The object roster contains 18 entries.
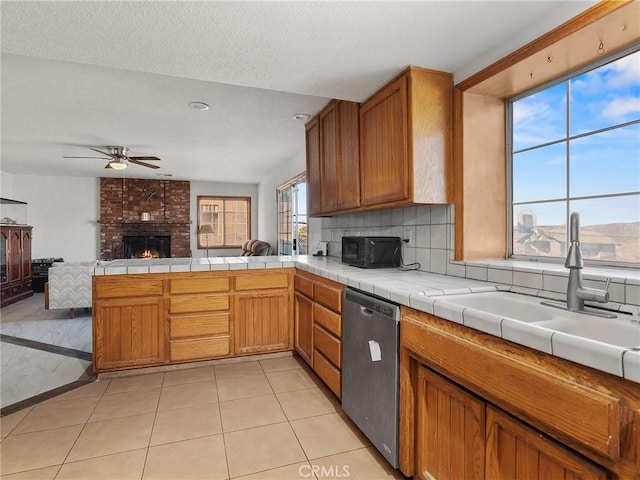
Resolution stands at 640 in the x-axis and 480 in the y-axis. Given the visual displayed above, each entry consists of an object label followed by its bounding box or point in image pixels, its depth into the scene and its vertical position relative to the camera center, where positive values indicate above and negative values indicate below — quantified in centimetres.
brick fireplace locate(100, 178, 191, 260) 772 +56
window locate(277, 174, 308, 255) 536 +33
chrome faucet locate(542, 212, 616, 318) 130 -15
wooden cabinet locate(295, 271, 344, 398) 227 -66
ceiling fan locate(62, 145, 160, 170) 488 +116
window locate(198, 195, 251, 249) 854 +42
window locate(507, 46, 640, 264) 156 +38
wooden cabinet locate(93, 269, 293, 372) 274 -66
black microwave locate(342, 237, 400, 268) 254 -11
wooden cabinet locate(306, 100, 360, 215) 273 +69
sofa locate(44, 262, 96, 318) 436 -62
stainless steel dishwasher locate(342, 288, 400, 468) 164 -68
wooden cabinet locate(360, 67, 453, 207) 209 +61
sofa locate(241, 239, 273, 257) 631 -22
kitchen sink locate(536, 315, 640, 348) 111 -32
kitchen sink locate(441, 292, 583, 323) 139 -30
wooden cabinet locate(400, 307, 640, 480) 81 -52
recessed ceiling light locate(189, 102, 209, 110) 326 +125
